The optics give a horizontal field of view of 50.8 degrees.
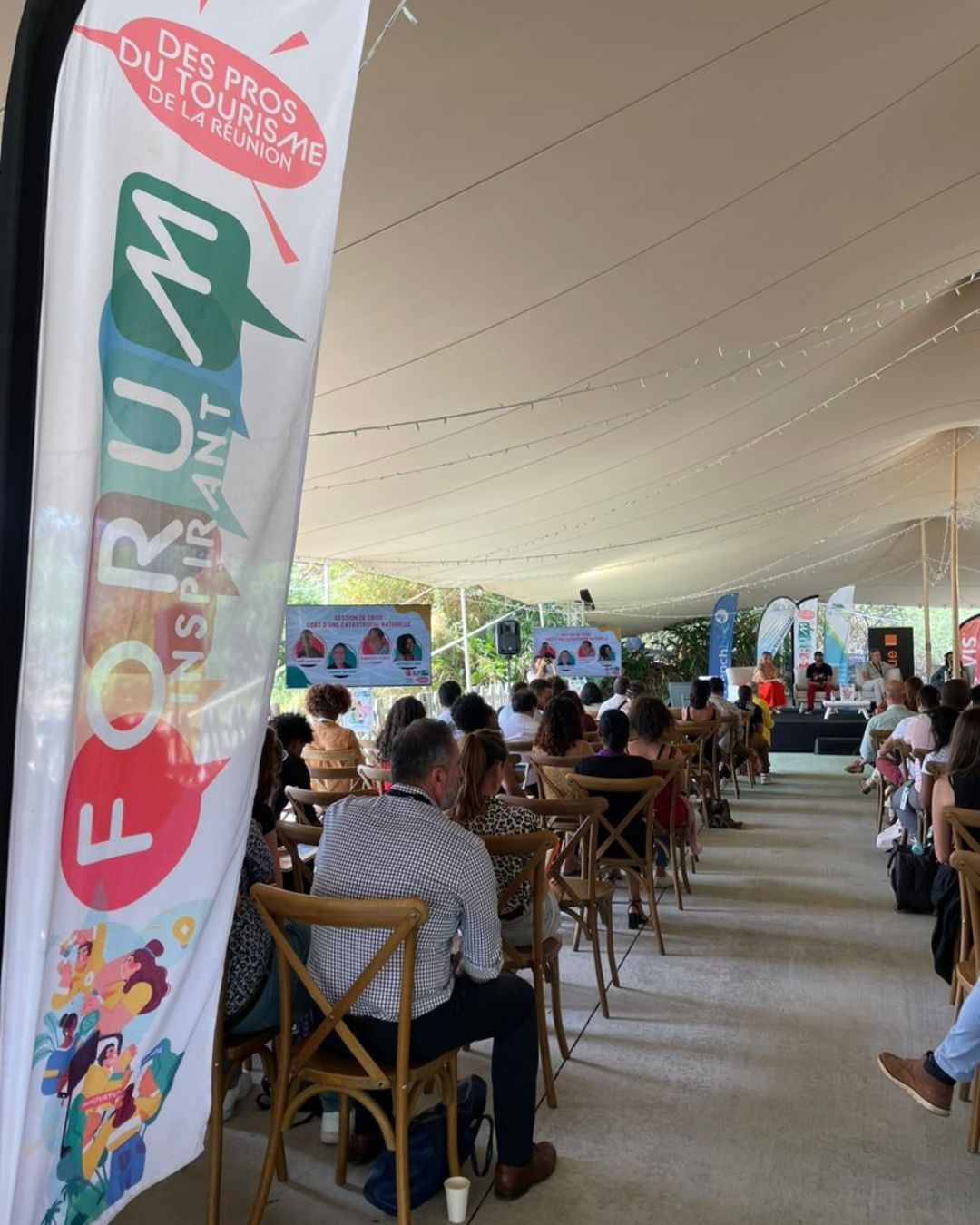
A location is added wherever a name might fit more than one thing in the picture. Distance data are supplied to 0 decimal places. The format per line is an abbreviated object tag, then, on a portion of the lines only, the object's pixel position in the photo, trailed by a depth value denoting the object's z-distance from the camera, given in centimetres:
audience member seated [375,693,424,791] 447
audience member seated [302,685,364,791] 605
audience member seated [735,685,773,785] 981
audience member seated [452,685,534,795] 494
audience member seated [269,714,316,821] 456
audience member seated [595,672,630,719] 779
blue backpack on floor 239
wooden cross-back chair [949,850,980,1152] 264
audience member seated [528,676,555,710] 768
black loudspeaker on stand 1418
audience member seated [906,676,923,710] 742
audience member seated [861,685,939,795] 547
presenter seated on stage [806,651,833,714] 1886
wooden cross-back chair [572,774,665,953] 407
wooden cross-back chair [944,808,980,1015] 299
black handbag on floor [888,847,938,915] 485
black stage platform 1365
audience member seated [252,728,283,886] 301
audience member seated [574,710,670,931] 440
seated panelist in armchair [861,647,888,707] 1753
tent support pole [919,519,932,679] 1651
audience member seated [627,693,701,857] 519
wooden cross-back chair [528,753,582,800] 471
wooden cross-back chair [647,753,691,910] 473
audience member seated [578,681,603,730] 924
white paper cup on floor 233
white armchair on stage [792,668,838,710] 2138
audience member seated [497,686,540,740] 662
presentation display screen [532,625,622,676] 1288
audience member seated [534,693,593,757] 494
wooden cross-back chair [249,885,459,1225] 209
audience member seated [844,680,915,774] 754
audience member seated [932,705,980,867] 337
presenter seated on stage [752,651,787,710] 1286
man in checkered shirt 228
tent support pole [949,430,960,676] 1341
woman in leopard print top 306
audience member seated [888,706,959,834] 425
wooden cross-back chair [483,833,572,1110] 281
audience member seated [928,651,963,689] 1636
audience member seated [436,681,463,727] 687
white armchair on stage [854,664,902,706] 1544
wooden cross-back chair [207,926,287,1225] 227
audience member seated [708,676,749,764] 850
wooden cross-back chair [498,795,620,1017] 367
